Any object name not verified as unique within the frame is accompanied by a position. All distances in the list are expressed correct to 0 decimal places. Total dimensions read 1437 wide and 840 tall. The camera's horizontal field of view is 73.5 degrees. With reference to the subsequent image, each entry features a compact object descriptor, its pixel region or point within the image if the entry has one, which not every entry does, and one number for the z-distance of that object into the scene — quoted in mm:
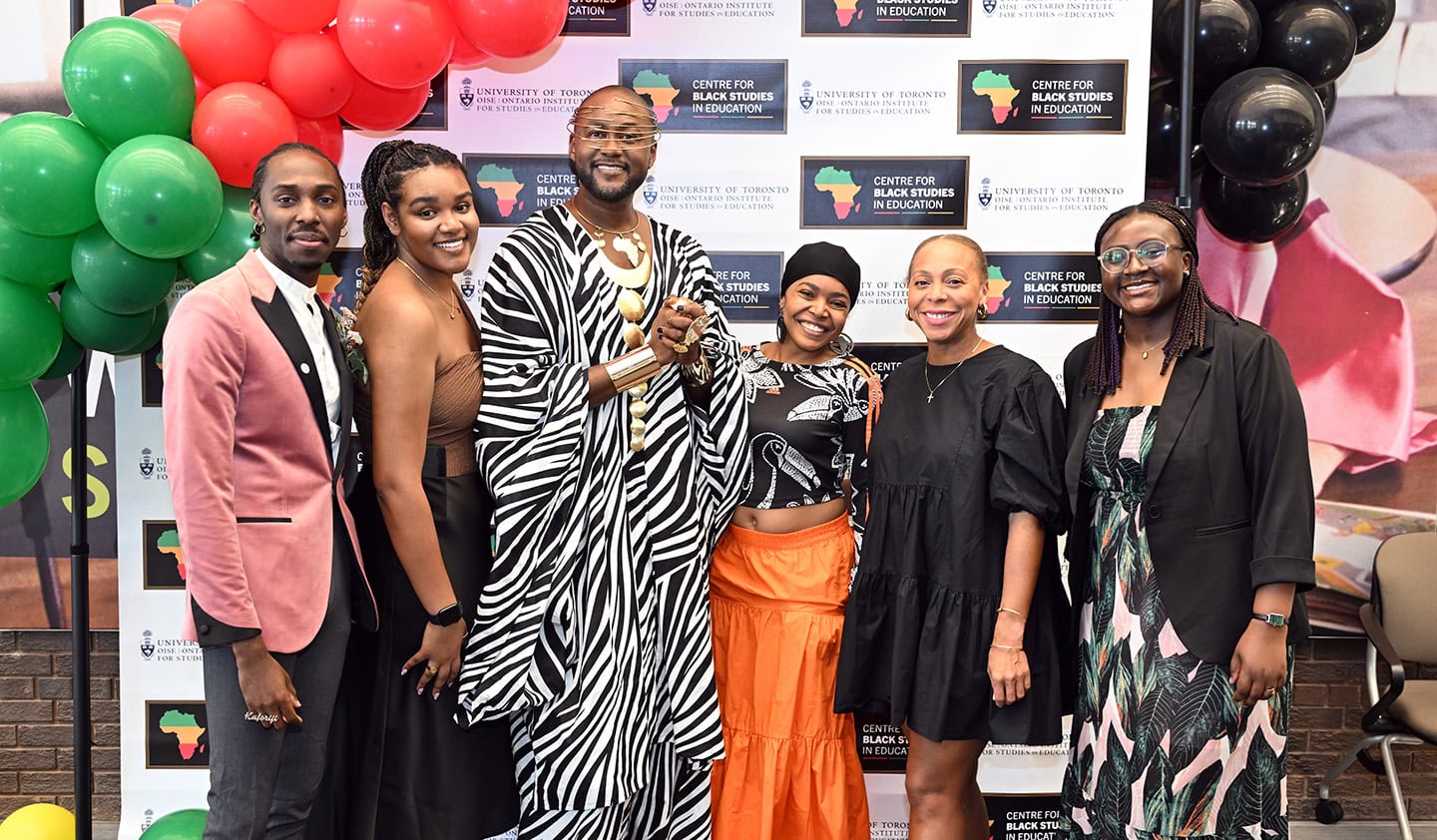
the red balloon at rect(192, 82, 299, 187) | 2545
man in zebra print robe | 2334
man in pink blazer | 1961
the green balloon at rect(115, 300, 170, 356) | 2971
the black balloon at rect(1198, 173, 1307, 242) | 3504
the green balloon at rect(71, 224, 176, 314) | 2568
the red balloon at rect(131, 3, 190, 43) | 2742
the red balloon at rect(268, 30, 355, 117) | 2701
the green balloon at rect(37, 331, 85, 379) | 2854
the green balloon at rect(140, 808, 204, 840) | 3043
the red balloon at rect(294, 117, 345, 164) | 2830
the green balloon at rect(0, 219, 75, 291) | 2580
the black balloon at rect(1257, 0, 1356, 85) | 3301
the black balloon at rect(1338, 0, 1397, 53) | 3471
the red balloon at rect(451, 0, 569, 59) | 2785
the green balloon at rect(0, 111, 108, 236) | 2432
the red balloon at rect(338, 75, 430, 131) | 2920
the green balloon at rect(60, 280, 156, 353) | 2717
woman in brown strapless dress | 2242
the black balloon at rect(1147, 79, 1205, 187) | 3617
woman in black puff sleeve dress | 2471
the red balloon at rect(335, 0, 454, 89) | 2643
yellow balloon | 3111
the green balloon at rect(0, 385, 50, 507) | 2713
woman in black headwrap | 2738
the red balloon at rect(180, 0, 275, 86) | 2635
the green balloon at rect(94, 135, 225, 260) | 2387
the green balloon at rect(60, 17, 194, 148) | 2459
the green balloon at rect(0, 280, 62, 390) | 2594
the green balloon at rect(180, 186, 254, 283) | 2678
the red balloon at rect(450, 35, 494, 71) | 2982
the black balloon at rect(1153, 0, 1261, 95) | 3312
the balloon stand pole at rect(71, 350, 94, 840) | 2963
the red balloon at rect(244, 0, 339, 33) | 2674
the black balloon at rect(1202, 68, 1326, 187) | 3152
